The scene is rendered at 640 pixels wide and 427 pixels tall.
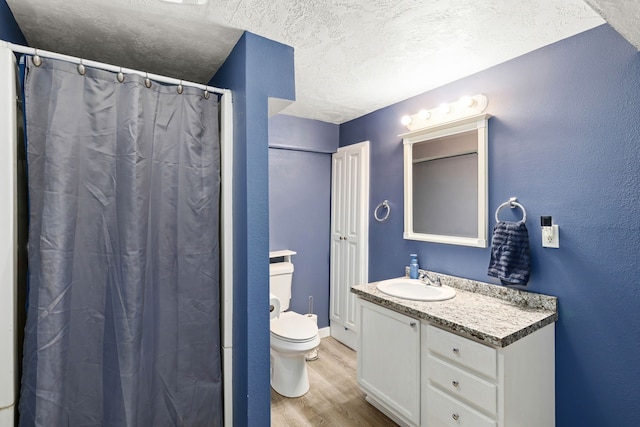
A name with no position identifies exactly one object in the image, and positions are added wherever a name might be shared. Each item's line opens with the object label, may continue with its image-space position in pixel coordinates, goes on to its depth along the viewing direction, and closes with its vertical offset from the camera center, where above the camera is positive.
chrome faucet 2.22 -0.49
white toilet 2.18 -0.95
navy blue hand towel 1.73 -0.24
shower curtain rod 1.22 +0.64
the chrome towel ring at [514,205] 1.79 +0.04
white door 2.91 -0.21
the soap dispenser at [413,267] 2.37 -0.42
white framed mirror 2.00 +0.20
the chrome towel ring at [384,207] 2.71 +0.01
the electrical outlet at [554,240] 1.67 -0.15
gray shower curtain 1.27 -0.18
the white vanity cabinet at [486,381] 1.42 -0.82
